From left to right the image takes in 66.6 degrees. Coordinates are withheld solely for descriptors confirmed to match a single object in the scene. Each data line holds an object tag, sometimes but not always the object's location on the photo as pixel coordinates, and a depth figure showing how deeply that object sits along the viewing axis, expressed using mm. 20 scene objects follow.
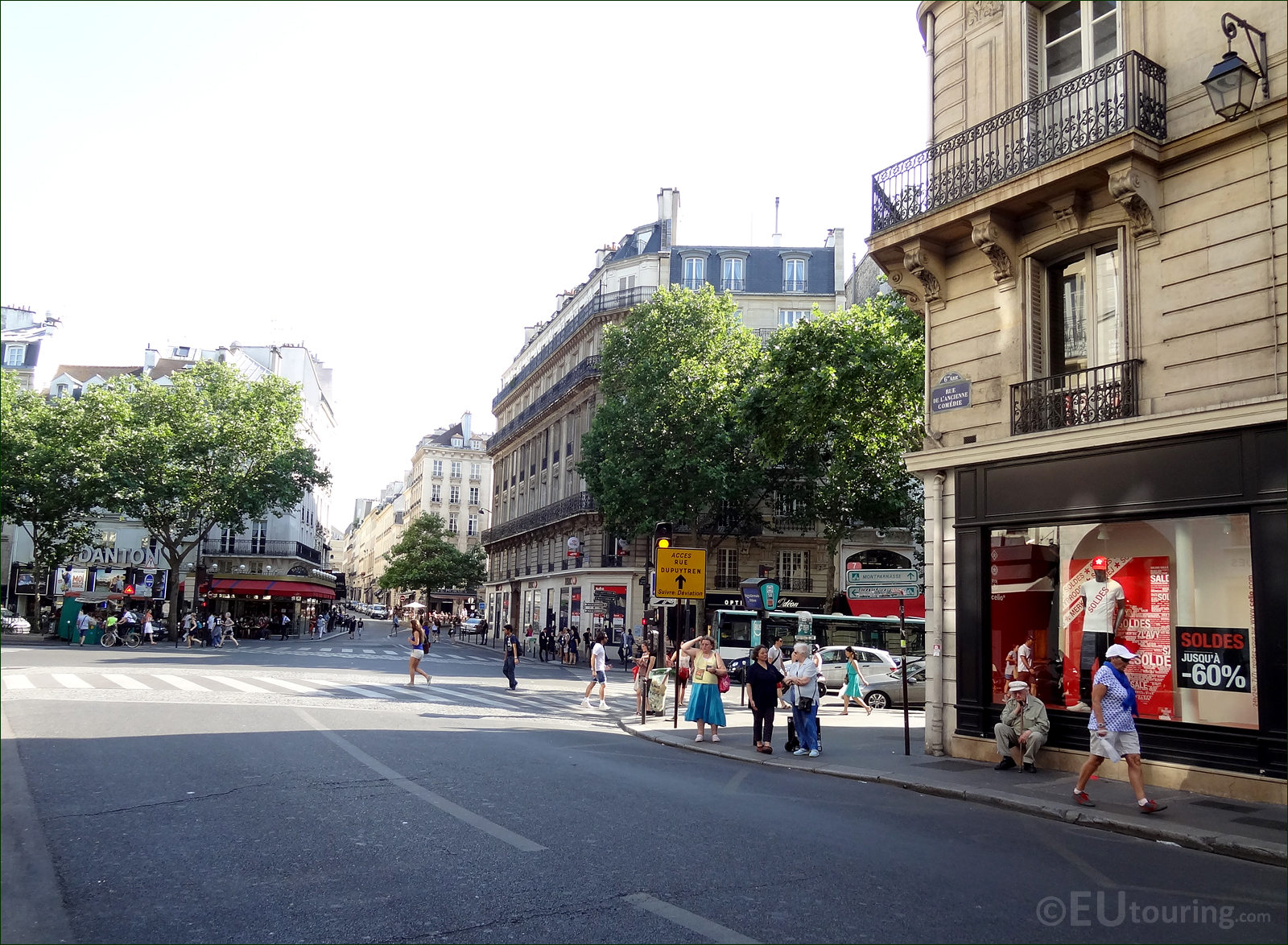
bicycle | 38656
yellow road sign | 18328
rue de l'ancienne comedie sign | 14086
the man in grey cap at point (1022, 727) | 12000
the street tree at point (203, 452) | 45062
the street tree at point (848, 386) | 21469
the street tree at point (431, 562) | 88188
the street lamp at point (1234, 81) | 10430
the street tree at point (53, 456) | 44156
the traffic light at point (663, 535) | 18455
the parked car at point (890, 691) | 25281
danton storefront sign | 60750
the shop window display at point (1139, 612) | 10820
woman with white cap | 9430
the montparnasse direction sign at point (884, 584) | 13992
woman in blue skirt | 15773
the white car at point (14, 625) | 46625
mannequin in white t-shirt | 12203
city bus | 34906
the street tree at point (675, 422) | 39125
